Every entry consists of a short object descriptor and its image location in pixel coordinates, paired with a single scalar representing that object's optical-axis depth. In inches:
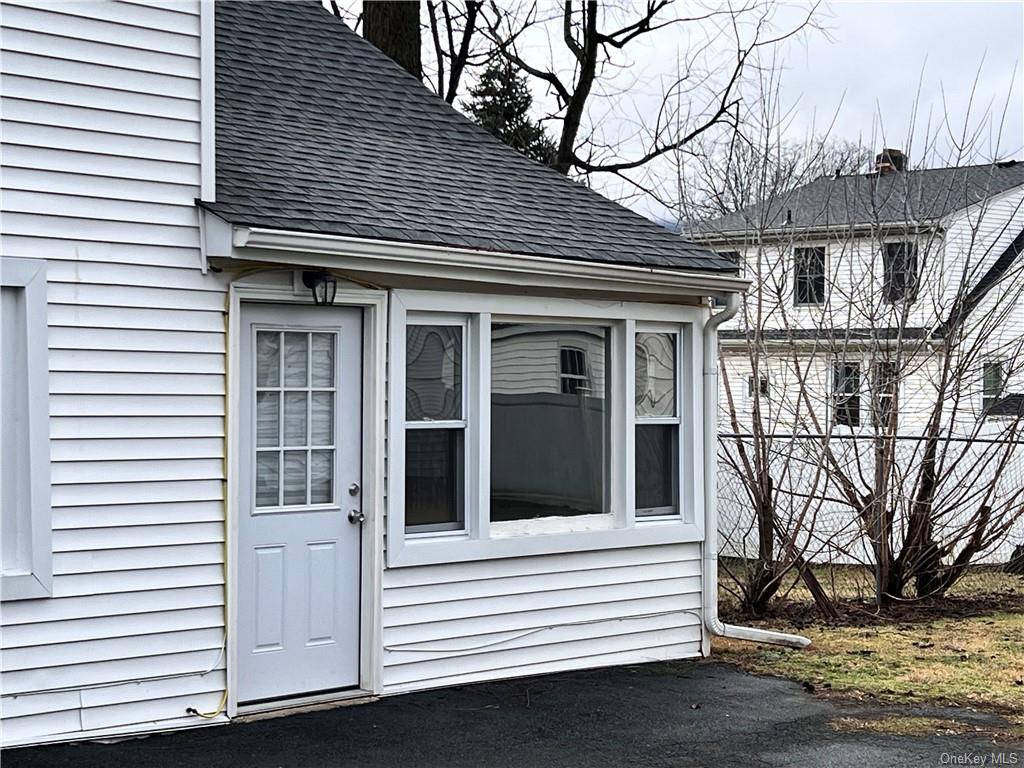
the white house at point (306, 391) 254.1
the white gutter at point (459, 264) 273.0
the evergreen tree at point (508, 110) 1000.9
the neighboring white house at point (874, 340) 440.8
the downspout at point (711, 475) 368.2
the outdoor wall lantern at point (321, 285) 287.9
